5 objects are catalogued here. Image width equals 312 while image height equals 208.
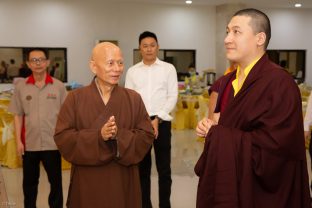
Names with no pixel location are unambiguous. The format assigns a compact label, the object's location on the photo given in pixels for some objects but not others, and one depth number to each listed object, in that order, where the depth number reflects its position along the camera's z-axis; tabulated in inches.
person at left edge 117.0
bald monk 82.3
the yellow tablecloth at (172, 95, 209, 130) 303.9
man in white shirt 127.7
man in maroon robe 65.0
